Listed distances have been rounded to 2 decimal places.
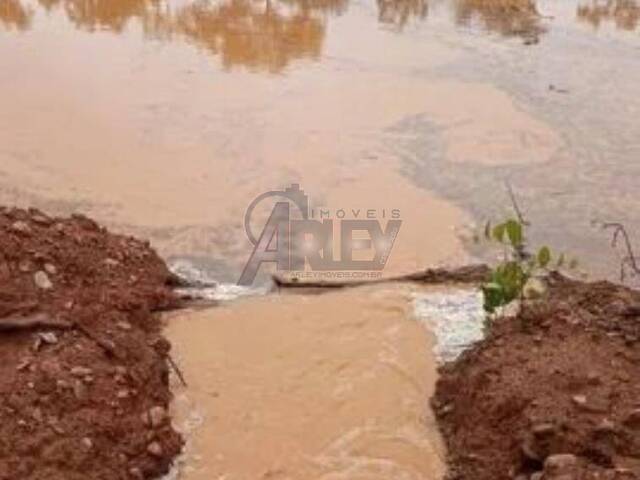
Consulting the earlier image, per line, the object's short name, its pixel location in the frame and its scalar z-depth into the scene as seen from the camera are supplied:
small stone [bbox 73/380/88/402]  4.46
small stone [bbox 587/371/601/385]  4.43
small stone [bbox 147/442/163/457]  4.39
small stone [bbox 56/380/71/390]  4.44
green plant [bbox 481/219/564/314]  4.89
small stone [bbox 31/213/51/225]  5.75
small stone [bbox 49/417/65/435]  4.23
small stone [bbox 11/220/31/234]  5.47
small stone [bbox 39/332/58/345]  4.78
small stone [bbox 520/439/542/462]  4.14
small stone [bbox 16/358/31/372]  4.49
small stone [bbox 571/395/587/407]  4.28
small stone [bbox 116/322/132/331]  5.16
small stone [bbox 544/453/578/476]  3.88
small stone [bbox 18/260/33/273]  5.25
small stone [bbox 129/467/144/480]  4.25
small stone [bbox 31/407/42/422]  4.25
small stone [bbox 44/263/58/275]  5.34
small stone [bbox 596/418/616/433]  4.09
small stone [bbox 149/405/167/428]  4.55
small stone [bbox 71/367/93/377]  4.57
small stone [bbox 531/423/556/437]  4.16
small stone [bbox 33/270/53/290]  5.21
